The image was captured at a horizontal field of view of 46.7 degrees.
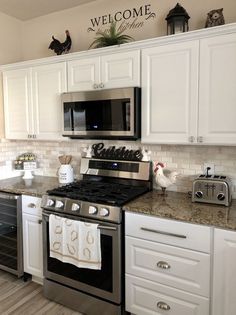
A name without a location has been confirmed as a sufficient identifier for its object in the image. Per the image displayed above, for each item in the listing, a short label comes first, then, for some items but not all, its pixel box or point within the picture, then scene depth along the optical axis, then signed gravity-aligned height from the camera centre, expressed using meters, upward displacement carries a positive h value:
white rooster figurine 2.30 -0.35
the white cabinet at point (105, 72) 2.27 +0.57
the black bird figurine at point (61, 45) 2.83 +0.95
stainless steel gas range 2.02 -0.73
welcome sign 2.51 +1.14
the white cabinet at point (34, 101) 2.73 +0.38
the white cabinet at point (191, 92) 1.93 +0.34
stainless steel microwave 2.28 +0.21
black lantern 2.18 +0.94
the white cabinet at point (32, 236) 2.50 -0.92
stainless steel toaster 2.01 -0.40
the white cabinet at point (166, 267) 1.78 -0.89
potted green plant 2.41 +0.87
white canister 2.84 -0.38
